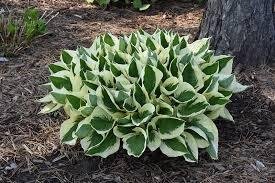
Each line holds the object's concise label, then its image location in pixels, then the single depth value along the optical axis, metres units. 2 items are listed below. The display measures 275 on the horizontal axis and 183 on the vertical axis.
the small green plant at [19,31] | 3.83
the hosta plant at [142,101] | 2.61
